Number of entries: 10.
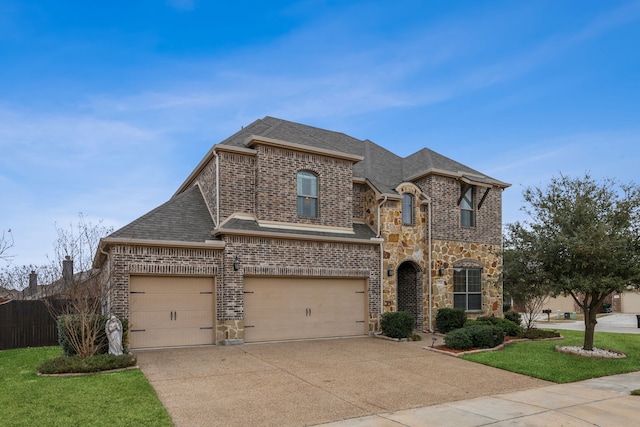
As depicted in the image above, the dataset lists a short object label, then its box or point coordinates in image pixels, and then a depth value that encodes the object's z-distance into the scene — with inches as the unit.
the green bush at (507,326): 638.8
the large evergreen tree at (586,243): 477.1
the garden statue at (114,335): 429.7
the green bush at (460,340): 521.3
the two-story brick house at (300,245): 512.1
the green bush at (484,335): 531.2
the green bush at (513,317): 742.9
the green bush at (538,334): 637.3
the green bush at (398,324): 589.3
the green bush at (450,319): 664.4
